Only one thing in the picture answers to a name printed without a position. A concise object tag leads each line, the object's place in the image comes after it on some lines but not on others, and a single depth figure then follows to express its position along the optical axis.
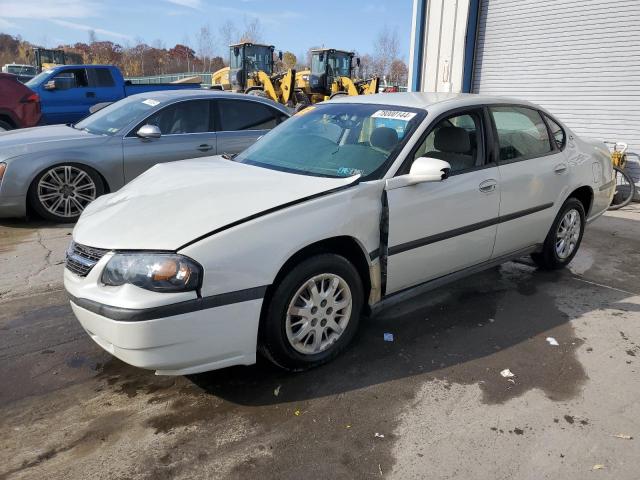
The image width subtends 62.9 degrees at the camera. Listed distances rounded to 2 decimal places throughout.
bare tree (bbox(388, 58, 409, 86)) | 55.90
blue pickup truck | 11.12
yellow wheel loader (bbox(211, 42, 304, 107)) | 19.38
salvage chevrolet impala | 2.60
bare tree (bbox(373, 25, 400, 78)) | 59.09
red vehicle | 9.10
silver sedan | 5.98
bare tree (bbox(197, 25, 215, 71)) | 65.19
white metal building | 9.01
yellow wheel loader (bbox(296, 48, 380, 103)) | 19.25
